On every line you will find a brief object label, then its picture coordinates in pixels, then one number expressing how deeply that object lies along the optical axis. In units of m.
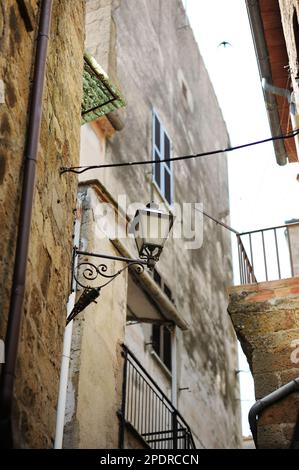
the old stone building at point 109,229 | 5.12
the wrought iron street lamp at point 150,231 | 7.43
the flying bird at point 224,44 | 17.95
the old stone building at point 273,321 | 8.08
